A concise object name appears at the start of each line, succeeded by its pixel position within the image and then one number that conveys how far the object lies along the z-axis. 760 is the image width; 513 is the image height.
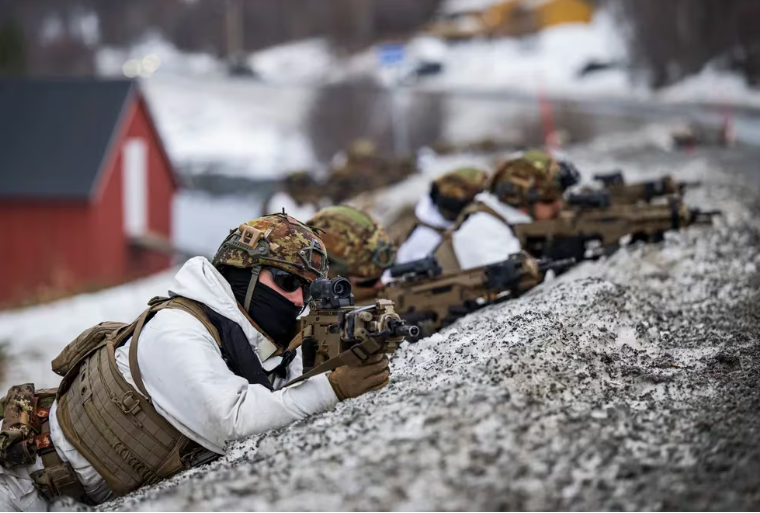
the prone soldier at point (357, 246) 13.20
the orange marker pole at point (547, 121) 48.58
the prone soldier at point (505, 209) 15.84
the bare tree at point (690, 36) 66.16
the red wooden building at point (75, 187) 41.37
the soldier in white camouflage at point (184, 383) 8.31
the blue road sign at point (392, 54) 41.69
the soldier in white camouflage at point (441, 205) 17.27
